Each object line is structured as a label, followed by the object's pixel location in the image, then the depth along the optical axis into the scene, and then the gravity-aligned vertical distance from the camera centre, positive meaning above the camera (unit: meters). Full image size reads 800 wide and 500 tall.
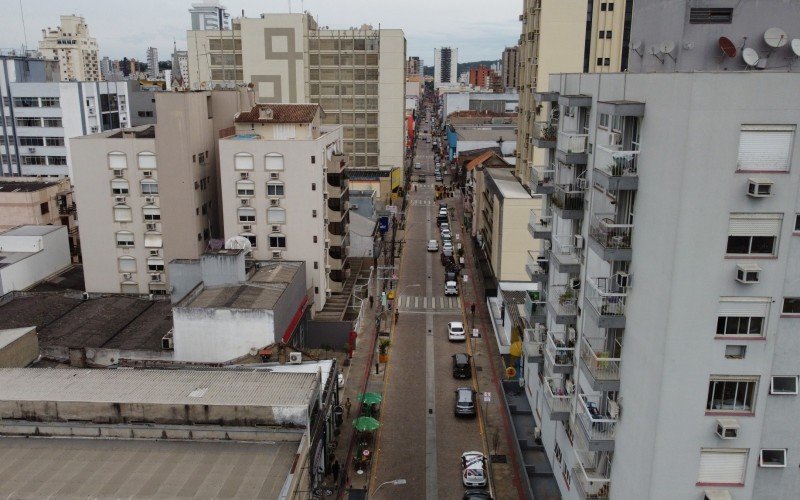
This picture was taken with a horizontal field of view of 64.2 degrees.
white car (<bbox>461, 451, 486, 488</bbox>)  35.25 -20.07
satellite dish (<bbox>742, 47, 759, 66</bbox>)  21.21 +1.54
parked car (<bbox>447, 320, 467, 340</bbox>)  56.16 -19.66
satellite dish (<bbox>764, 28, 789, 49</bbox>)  21.58 +2.19
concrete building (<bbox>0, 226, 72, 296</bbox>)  58.69 -14.37
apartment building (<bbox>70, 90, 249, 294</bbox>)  53.72 -7.70
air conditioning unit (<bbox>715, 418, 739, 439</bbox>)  20.42 -10.13
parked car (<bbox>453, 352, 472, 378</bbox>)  49.06 -19.90
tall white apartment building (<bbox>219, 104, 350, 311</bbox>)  53.97 -6.91
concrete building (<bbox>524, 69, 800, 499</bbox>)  18.81 -5.83
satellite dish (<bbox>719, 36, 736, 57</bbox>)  22.06 +1.96
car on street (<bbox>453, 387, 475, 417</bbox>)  43.09 -19.92
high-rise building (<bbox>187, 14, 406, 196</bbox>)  102.19 +5.36
